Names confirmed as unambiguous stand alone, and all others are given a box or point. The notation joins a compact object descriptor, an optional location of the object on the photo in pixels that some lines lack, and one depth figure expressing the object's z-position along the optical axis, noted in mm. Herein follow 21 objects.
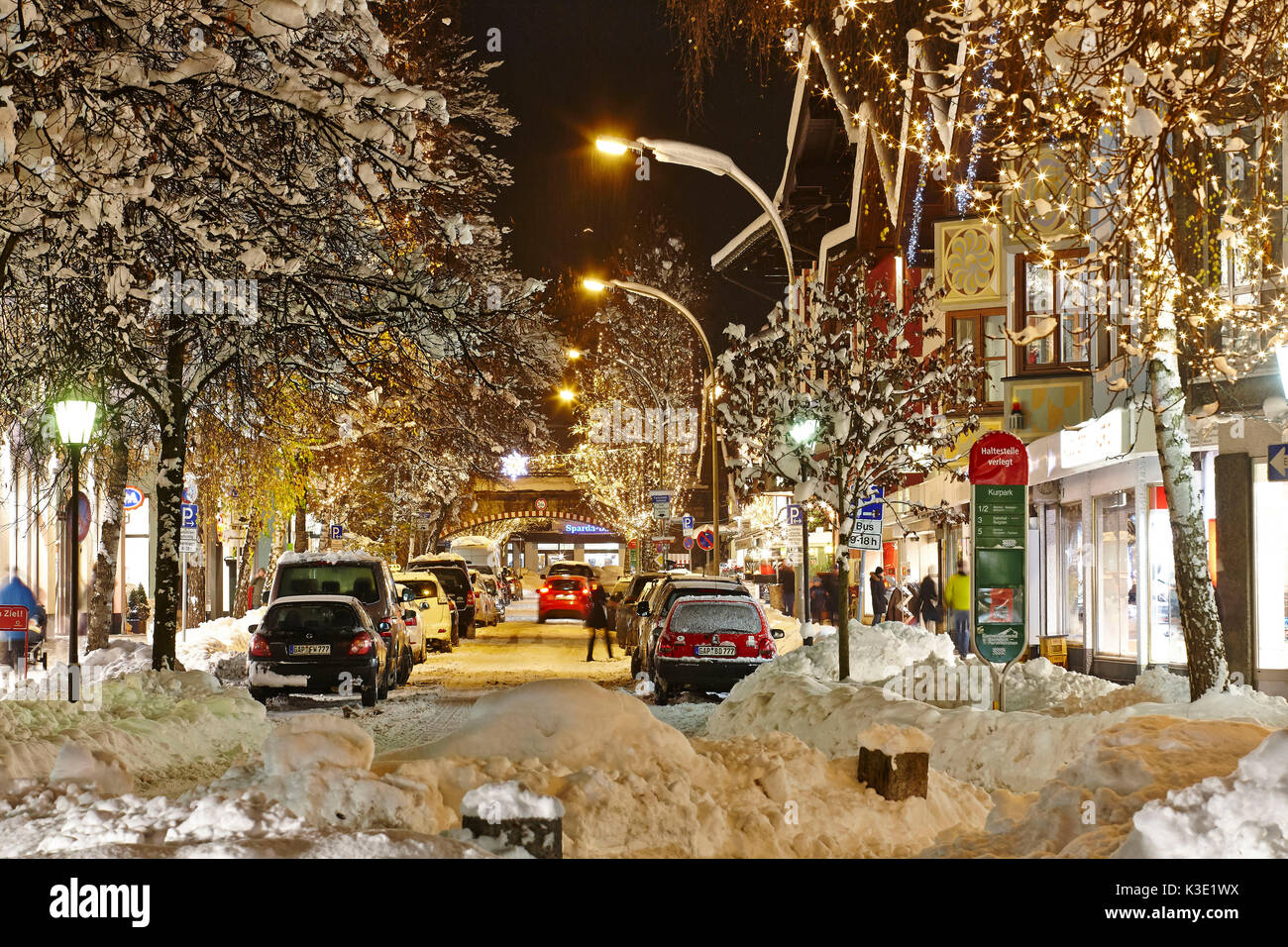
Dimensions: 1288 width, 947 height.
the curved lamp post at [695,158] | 27828
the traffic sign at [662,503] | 48159
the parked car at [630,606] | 31272
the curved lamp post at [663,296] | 40594
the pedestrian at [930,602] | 31938
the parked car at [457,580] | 43094
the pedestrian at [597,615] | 31969
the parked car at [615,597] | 38250
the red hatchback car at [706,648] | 21844
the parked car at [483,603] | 48438
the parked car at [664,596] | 23219
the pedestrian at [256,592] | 41969
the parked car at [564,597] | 53469
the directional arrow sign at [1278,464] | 19812
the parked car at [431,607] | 33534
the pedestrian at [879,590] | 33719
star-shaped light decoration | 30266
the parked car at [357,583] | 24453
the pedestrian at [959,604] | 26406
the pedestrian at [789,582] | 47975
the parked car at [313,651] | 20844
